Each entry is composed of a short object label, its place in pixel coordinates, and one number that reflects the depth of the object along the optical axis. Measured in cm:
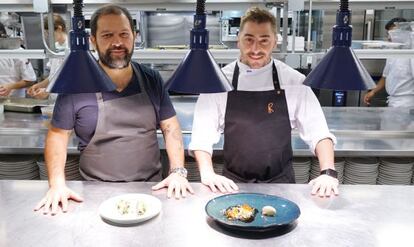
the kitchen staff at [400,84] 395
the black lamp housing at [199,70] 118
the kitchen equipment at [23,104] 316
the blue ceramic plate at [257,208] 129
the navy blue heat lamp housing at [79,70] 110
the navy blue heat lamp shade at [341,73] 118
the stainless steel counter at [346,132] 240
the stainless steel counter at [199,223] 127
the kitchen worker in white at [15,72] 413
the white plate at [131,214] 136
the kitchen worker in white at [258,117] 201
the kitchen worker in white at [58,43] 320
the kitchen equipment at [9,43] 265
